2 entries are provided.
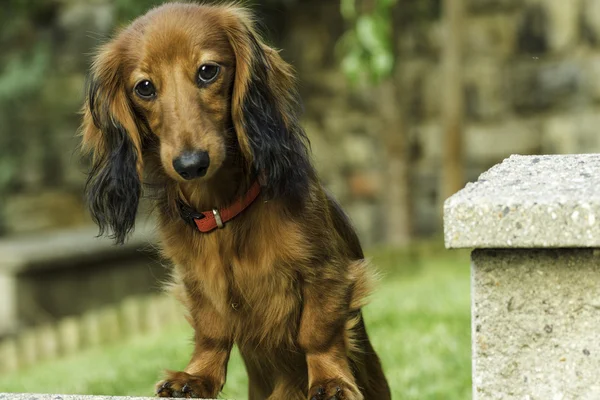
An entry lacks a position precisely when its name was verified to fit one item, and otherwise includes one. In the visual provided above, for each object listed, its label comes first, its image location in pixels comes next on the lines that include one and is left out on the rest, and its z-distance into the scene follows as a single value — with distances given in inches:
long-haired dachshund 149.1
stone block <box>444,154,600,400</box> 113.1
